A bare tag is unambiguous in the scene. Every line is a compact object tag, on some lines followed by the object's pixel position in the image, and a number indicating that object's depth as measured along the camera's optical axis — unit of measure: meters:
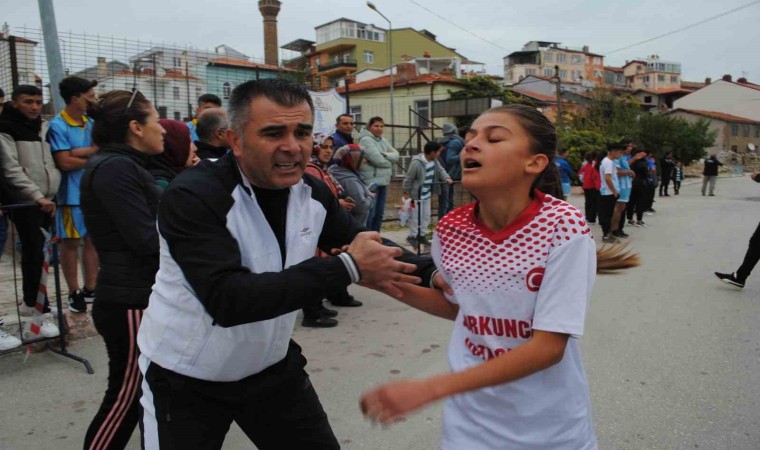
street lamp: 21.48
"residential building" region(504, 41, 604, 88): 81.31
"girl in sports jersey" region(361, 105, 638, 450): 1.50
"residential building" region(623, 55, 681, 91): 94.06
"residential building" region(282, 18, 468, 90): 54.44
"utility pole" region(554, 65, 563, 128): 29.75
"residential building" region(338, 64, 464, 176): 27.60
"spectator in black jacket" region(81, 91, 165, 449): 2.43
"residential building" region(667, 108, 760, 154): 59.28
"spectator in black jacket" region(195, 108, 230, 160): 4.38
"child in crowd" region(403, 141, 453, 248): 8.87
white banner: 10.29
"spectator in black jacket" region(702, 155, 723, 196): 21.45
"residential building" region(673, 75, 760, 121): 66.94
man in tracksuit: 1.61
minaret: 49.28
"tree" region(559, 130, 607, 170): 24.83
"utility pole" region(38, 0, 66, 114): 5.88
